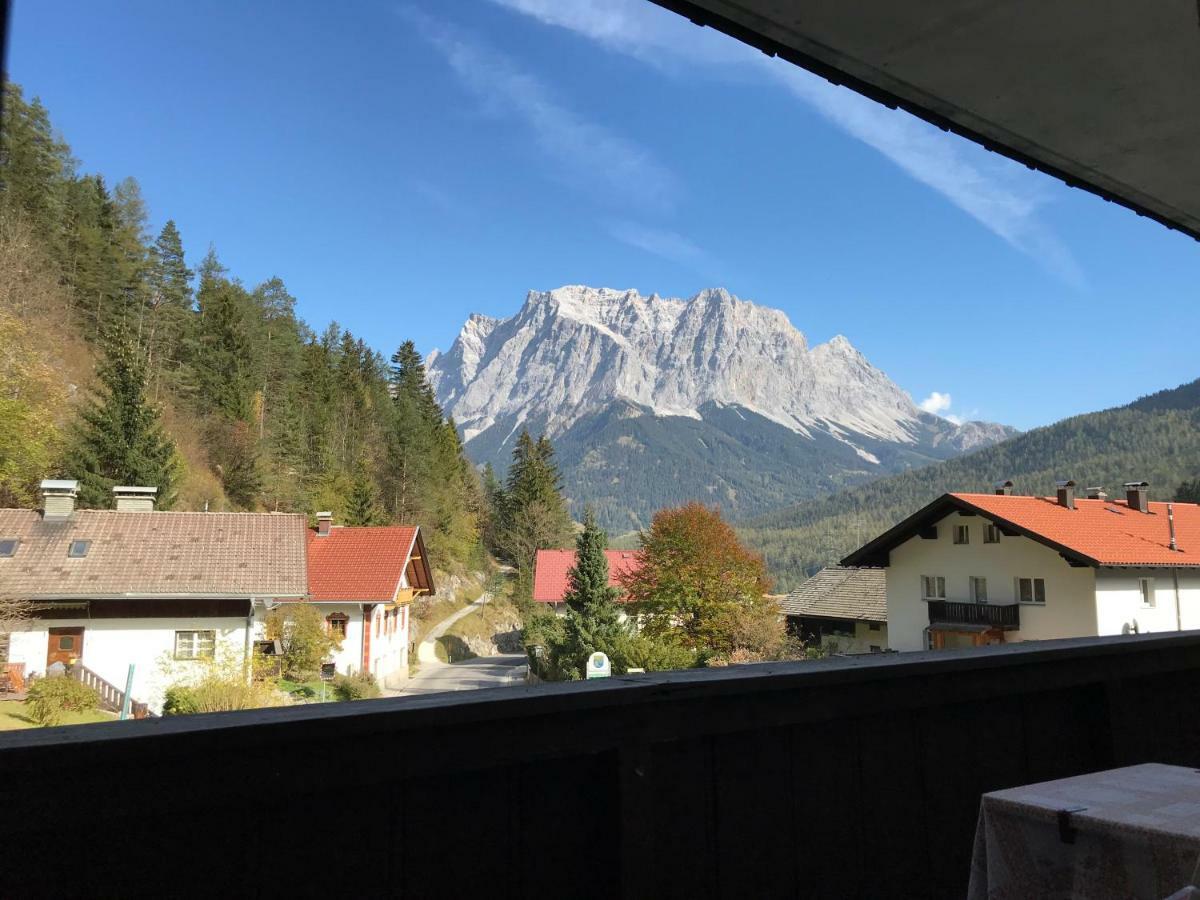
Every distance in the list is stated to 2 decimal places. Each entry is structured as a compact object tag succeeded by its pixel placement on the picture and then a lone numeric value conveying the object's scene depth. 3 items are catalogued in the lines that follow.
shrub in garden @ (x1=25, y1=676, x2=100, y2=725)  13.21
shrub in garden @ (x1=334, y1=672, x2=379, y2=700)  18.17
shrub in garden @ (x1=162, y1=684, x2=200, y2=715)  13.88
